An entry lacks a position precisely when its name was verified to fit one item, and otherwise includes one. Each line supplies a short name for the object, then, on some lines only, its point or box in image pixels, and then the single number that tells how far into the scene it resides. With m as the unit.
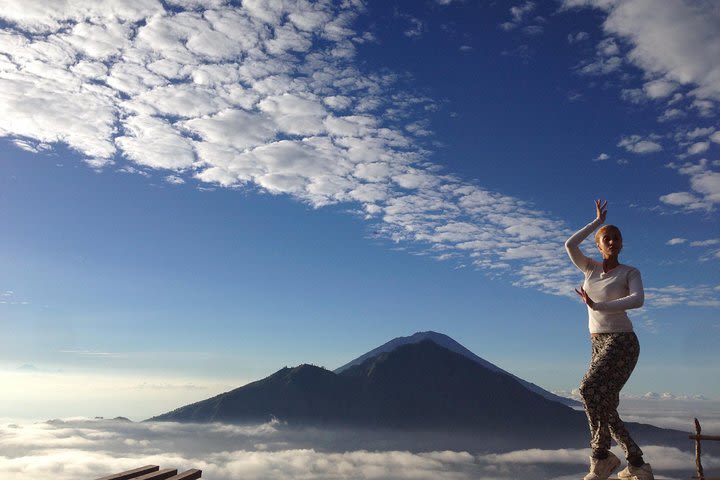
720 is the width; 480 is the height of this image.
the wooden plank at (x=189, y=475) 6.34
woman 7.21
